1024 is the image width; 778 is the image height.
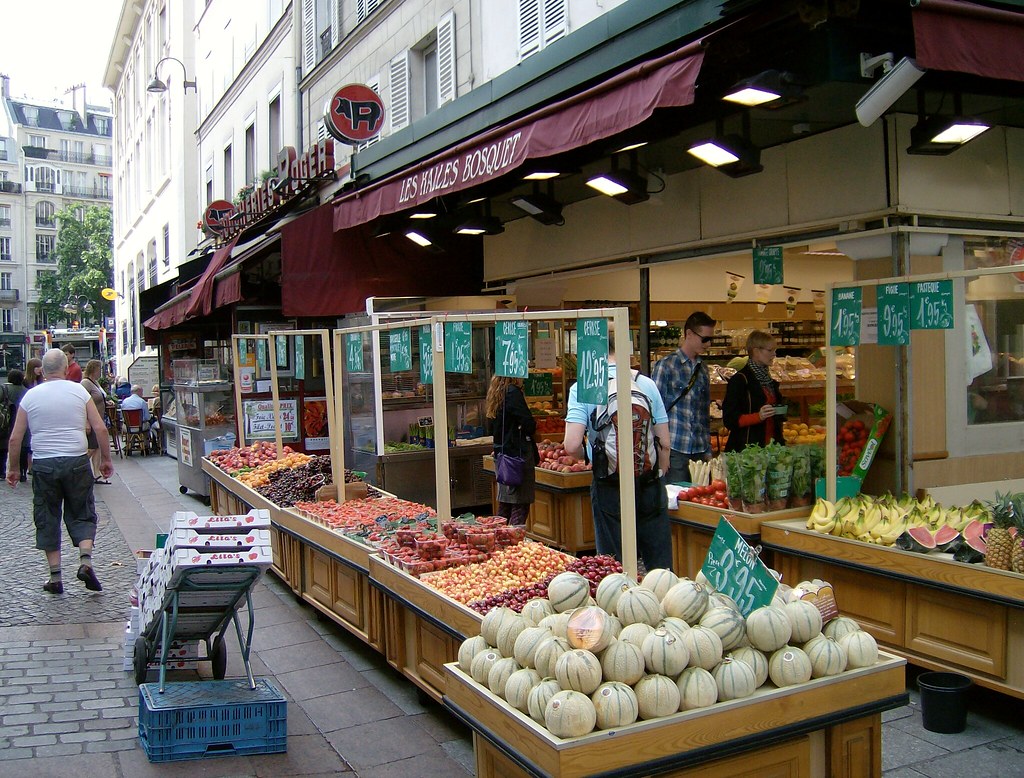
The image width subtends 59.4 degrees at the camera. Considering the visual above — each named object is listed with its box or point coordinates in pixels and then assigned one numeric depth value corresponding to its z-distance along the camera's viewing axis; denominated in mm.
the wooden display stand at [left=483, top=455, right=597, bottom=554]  8734
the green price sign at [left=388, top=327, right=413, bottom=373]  6965
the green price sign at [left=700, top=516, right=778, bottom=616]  3648
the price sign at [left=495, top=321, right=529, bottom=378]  5254
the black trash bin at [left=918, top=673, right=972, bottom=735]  4750
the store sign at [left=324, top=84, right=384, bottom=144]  12672
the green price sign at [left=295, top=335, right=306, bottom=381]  9094
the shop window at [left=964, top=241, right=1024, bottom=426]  7117
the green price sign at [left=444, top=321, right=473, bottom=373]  5711
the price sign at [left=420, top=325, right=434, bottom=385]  6008
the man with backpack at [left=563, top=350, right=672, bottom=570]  5910
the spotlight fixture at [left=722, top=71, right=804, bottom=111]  5293
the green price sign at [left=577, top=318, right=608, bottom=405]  4680
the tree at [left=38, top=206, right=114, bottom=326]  65000
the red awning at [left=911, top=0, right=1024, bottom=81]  4605
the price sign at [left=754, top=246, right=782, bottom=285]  7796
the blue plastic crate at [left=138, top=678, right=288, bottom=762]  4574
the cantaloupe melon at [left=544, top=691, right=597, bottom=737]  3037
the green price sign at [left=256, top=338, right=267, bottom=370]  10812
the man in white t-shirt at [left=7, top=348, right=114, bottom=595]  7586
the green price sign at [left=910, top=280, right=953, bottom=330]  5430
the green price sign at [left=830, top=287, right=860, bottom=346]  5836
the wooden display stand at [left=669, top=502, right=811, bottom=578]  6418
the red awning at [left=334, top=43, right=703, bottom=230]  5422
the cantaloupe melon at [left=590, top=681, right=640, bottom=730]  3117
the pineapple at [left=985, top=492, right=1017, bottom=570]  4816
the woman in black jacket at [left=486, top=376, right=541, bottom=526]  8305
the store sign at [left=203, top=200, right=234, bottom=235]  20594
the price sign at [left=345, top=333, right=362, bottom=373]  7359
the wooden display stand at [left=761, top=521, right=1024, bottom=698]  4762
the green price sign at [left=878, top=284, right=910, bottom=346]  5609
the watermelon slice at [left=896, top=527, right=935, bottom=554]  5251
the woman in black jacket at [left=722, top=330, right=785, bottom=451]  7957
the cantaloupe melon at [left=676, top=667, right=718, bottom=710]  3246
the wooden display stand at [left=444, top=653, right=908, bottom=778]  3070
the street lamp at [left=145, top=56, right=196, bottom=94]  24047
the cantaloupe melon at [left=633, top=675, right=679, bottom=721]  3186
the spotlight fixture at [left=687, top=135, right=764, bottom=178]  6789
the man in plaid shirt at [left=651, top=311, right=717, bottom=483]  7964
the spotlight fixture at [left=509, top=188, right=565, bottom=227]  9633
